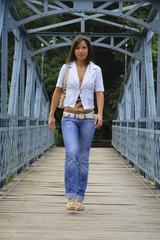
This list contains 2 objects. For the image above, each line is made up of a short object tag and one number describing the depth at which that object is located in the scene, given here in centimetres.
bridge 433
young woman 470
